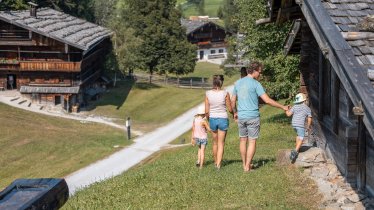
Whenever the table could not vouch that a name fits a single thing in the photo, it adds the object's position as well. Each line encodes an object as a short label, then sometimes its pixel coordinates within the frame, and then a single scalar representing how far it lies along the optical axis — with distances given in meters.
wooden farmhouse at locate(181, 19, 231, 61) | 88.57
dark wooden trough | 9.68
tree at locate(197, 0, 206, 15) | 140.88
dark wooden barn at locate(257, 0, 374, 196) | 6.60
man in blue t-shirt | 11.09
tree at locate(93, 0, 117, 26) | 85.61
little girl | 13.24
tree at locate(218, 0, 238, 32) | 95.81
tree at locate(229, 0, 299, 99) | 24.00
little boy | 11.78
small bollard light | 36.00
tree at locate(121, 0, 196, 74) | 58.06
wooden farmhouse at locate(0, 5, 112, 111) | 43.09
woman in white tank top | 11.93
